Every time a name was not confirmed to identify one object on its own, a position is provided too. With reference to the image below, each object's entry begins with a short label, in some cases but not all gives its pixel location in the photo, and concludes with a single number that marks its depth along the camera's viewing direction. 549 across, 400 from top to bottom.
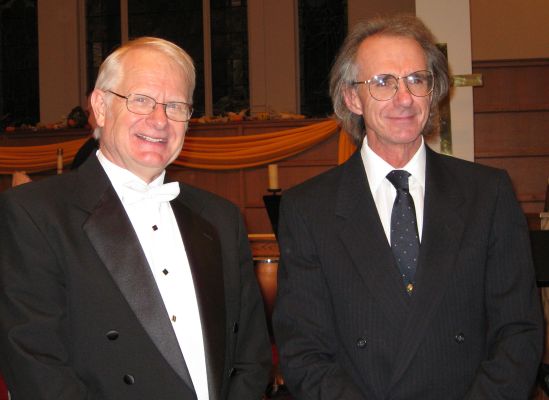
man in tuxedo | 1.70
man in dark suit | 1.89
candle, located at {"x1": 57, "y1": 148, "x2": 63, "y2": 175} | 5.10
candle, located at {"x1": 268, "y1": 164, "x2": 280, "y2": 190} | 4.90
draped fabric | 8.25
